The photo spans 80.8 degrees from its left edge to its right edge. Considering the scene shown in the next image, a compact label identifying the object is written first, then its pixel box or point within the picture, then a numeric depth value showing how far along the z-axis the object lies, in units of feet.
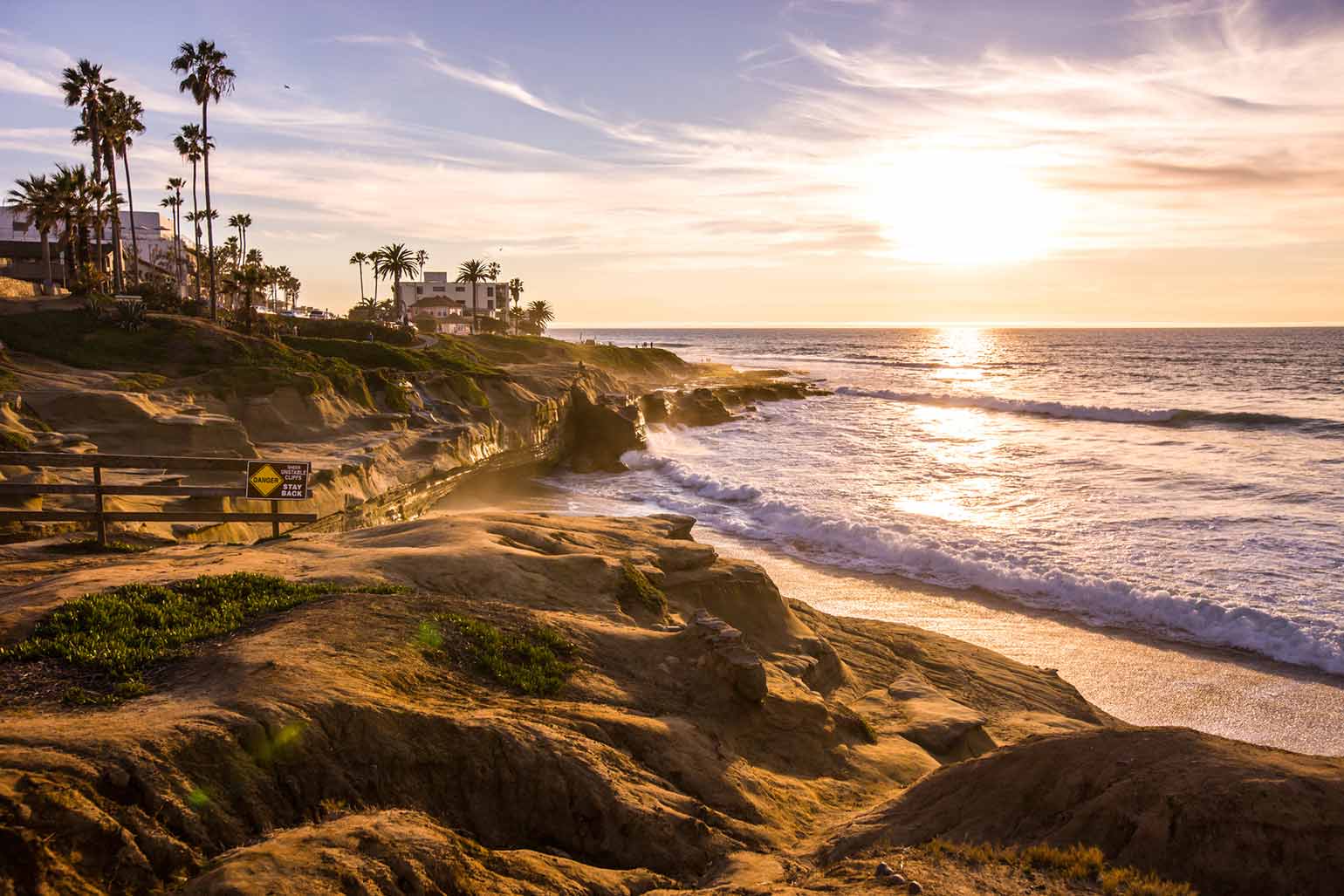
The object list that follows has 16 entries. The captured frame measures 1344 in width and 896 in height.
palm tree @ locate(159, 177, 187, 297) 273.85
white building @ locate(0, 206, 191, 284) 240.32
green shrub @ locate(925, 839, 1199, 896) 18.93
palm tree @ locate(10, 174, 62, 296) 157.17
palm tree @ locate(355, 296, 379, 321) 345.14
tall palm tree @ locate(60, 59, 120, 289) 163.53
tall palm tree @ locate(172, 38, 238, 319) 164.66
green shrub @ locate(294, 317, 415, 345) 193.67
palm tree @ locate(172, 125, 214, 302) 213.87
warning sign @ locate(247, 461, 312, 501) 49.44
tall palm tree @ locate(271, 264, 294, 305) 380.91
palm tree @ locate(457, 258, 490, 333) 353.92
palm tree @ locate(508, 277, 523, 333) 460.55
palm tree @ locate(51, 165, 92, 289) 156.35
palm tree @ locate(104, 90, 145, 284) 170.88
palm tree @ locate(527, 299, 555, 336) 441.27
